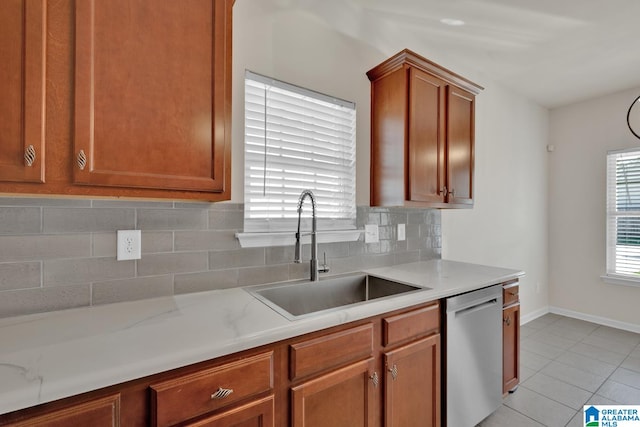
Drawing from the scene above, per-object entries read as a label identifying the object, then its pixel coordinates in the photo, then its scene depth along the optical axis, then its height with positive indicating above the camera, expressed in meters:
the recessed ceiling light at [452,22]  2.26 +1.42
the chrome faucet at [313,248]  1.63 -0.20
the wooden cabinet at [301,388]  0.81 -0.58
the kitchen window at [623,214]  3.43 +0.01
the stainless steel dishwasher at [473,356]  1.65 -0.81
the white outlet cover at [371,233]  2.14 -0.14
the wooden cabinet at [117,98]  0.91 +0.38
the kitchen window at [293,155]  1.71 +0.35
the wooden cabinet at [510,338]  2.00 -0.83
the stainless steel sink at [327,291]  1.65 -0.46
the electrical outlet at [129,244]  1.32 -0.14
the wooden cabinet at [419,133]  1.95 +0.55
